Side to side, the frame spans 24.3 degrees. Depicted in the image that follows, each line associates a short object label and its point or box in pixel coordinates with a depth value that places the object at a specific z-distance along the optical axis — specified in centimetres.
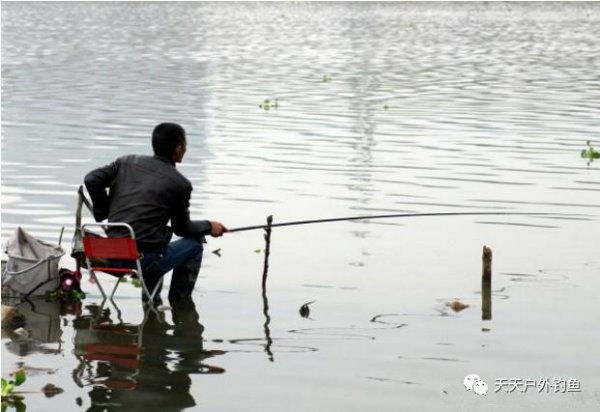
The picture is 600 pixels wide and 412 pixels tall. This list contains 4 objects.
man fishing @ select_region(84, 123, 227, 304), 1052
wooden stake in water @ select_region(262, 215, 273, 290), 1122
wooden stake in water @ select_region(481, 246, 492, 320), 1065
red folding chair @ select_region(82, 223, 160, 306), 1013
